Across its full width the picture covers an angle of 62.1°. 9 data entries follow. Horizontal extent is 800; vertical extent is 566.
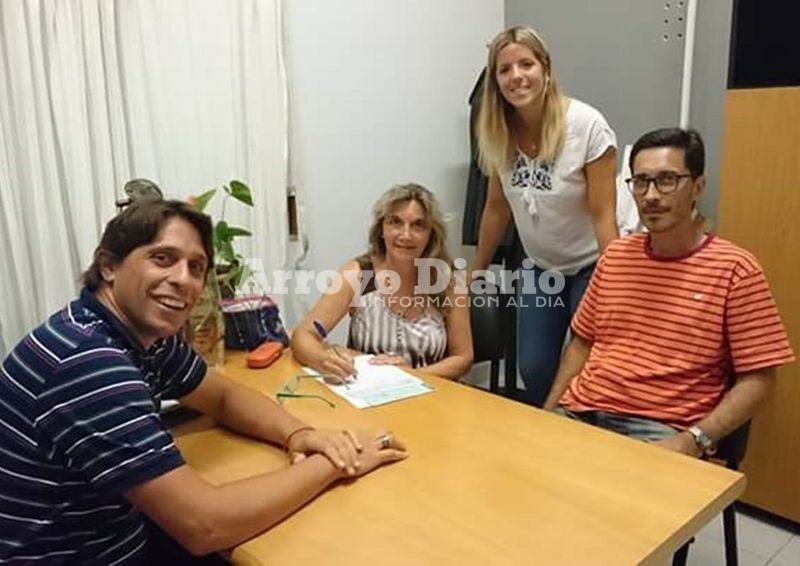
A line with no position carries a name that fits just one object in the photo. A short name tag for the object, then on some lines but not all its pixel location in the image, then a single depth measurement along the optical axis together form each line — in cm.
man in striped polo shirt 95
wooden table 95
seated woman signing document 202
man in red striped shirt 153
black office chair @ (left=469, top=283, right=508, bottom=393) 219
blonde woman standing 205
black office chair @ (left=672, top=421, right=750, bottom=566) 154
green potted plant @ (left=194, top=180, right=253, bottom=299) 195
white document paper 153
